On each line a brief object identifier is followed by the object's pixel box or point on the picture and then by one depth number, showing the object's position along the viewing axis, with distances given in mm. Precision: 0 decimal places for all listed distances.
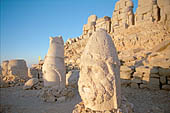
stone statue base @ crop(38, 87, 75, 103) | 4051
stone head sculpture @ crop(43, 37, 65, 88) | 4219
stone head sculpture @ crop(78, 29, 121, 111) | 1748
